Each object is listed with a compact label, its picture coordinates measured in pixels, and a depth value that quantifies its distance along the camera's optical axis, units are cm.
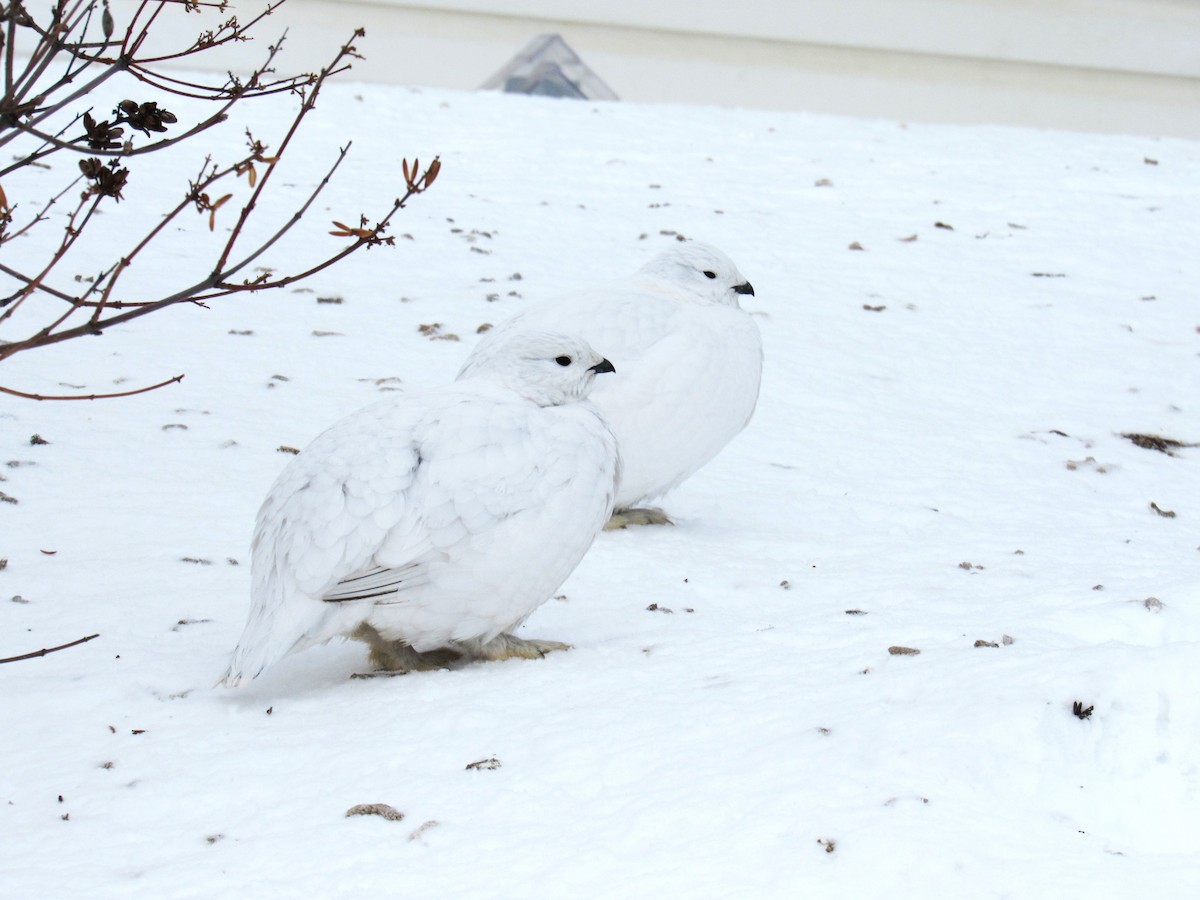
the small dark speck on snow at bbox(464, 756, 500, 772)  514
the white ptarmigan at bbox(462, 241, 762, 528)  831
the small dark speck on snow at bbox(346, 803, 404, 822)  479
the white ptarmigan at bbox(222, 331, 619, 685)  580
